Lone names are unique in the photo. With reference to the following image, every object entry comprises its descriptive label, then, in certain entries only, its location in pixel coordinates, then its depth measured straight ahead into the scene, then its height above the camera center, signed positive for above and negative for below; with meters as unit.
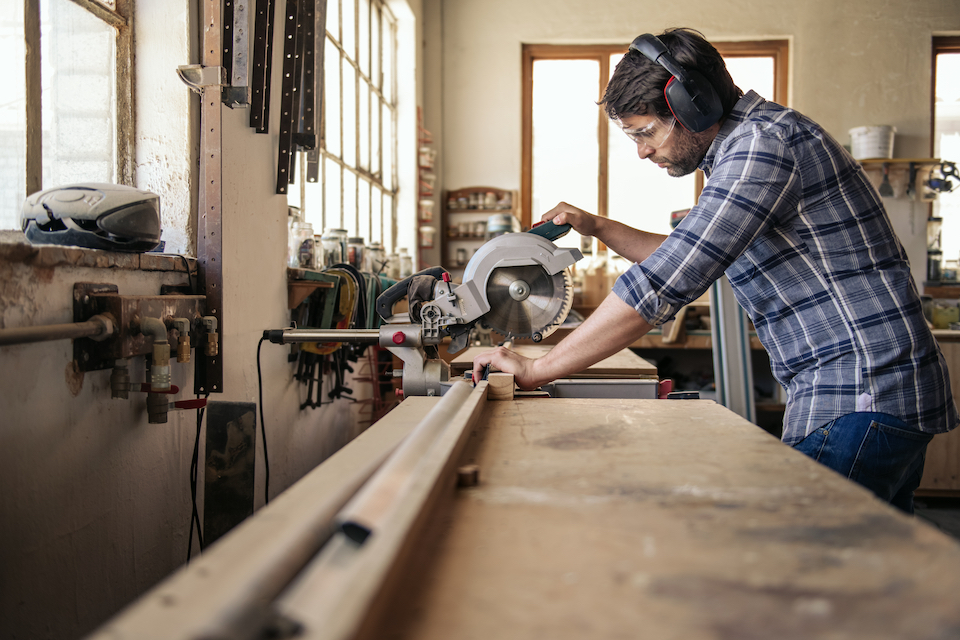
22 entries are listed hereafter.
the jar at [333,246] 2.87 +0.23
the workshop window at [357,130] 3.19 +0.99
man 1.11 +0.03
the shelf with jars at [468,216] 5.30 +0.69
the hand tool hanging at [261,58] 1.97 +0.72
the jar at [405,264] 4.03 +0.22
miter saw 1.44 -0.01
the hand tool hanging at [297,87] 2.15 +0.71
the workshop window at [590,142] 5.33 +1.31
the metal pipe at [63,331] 1.01 -0.06
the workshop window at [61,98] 1.37 +0.46
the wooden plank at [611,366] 1.99 -0.21
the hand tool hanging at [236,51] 1.70 +0.64
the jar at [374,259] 3.30 +0.21
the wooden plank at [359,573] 0.43 -0.21
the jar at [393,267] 3.95 +0.20
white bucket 4.92 +1.21
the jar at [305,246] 2.55 +0.21
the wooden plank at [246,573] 0.41 -0.20
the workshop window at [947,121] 5.19 +1.44
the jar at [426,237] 4.95 +0.47
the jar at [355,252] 3.06 +0.22
